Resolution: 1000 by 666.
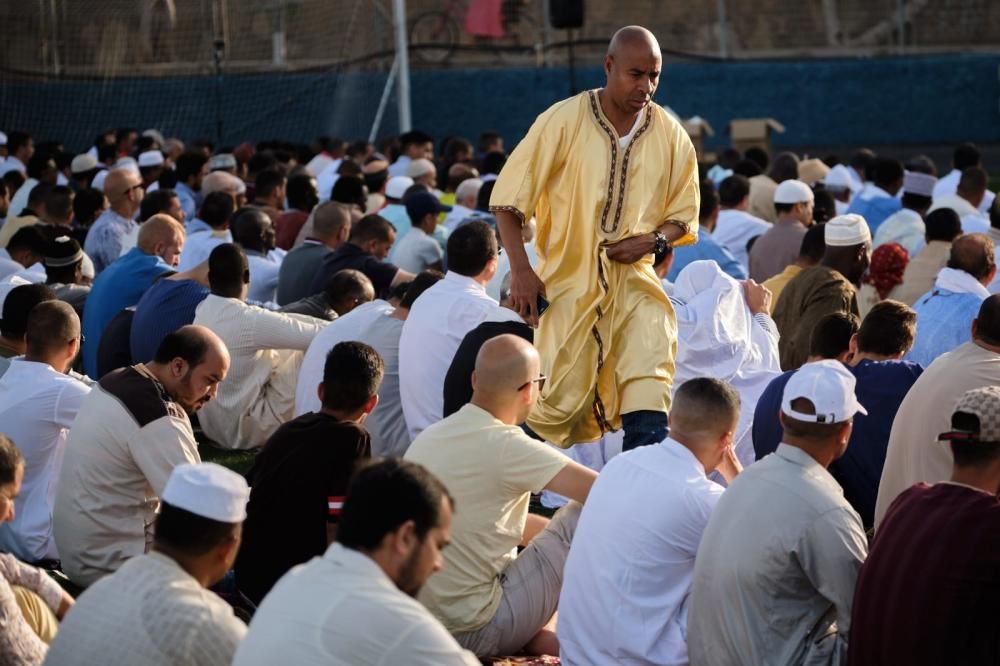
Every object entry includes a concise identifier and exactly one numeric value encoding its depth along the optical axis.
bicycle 25.53
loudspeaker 20.11
